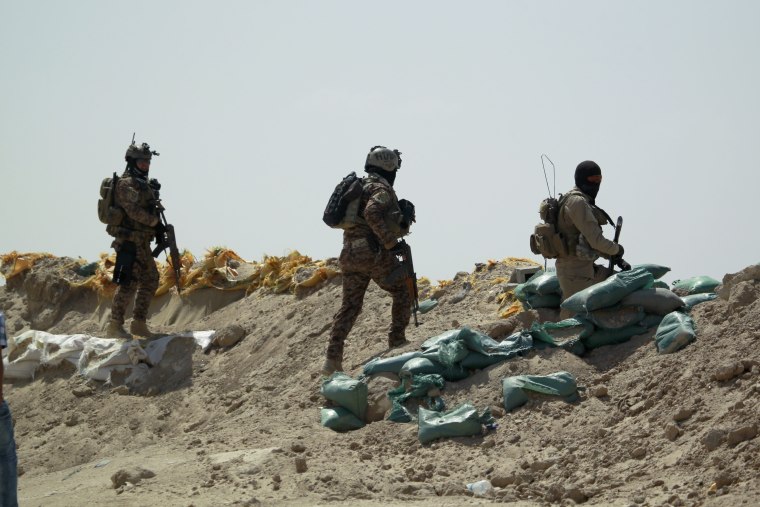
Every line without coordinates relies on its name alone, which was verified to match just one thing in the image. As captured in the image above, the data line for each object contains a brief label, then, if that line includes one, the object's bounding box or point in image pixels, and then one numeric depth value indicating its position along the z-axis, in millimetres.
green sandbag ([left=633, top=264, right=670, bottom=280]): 17781
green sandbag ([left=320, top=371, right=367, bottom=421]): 16094
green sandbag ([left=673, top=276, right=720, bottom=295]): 18312
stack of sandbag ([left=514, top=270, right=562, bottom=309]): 18391
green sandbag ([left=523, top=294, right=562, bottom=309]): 18484
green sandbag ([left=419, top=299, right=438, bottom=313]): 21562
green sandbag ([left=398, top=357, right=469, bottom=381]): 16030
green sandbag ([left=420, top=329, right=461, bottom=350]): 16766
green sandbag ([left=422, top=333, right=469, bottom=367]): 16078
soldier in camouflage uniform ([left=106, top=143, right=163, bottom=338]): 22922
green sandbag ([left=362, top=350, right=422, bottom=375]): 16859
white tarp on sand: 22656
